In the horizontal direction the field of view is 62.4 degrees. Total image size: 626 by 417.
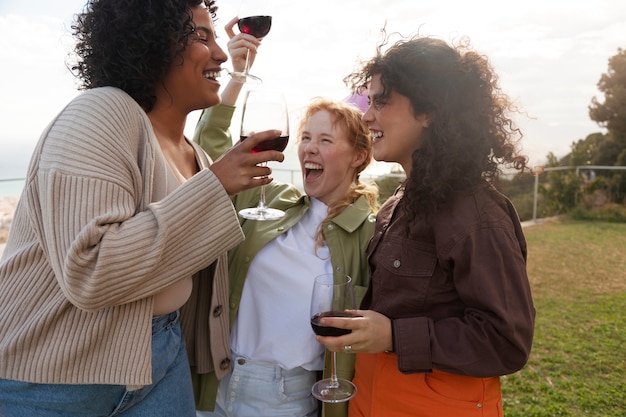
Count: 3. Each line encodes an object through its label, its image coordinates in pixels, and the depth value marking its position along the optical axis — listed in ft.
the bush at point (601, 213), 48.93
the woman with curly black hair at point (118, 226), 4.37
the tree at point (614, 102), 64.03
